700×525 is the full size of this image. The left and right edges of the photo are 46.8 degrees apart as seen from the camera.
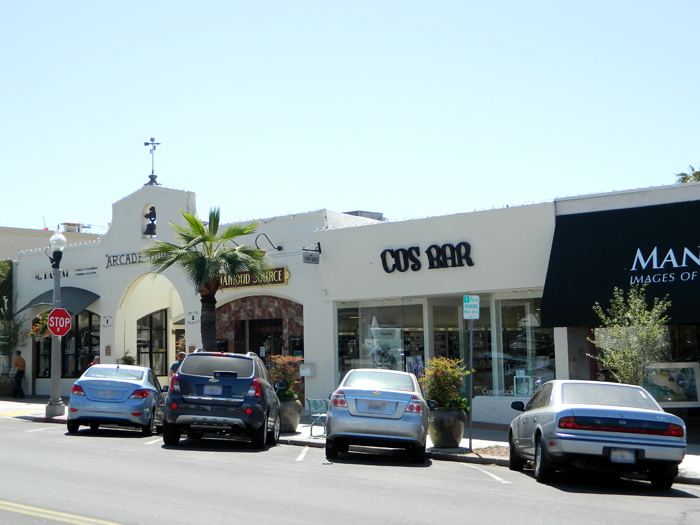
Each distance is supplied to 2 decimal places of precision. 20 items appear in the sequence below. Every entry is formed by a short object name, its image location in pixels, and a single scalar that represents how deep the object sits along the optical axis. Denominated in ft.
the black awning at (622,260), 51.62
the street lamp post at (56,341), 68.68
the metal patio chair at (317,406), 55.67
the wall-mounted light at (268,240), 74.38
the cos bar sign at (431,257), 63.57
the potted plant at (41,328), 92.22
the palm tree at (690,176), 99.55
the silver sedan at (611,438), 33.19
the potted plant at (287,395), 56.29
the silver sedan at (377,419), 42.32
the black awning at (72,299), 88.99
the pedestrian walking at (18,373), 93.50
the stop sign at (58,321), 70.28
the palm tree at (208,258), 64.49
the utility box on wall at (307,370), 71.51
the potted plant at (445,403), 48.06
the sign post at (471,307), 48.91
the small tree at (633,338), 44.65
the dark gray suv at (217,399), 46.14
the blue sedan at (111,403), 52.37
